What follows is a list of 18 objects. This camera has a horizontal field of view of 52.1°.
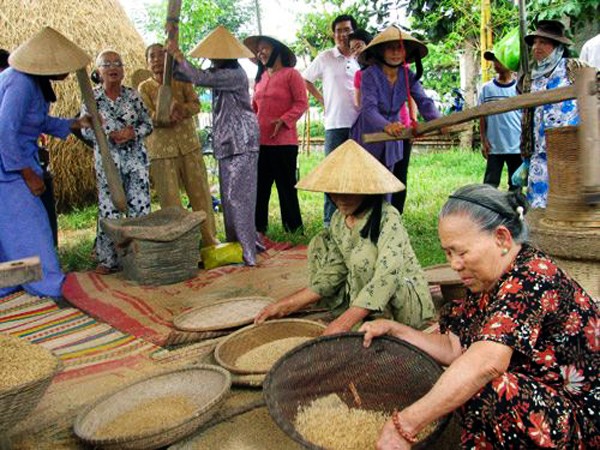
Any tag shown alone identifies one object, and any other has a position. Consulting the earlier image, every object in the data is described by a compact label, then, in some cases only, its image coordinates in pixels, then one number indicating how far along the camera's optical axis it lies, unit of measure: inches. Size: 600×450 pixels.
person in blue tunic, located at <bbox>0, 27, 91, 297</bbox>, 159.2
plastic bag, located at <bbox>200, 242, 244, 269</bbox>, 191.0
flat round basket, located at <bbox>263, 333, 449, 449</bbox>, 84.5
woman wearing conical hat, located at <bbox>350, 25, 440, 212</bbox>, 168.2
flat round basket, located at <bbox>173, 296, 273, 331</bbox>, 130.6
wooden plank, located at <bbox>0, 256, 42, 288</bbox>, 70.2
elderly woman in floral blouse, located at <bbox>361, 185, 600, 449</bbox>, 63.6
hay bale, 268.4
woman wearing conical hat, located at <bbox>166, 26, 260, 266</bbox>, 179.9
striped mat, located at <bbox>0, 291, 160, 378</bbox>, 124.7
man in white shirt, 214.8
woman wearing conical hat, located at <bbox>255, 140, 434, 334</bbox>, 103.4
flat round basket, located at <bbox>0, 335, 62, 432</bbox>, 74.7
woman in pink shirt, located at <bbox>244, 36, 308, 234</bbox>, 208.8
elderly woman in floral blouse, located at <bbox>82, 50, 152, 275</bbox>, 183.0
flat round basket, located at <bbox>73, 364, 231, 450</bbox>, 82.6
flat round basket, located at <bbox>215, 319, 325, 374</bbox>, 110.4
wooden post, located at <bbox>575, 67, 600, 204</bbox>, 71.1
